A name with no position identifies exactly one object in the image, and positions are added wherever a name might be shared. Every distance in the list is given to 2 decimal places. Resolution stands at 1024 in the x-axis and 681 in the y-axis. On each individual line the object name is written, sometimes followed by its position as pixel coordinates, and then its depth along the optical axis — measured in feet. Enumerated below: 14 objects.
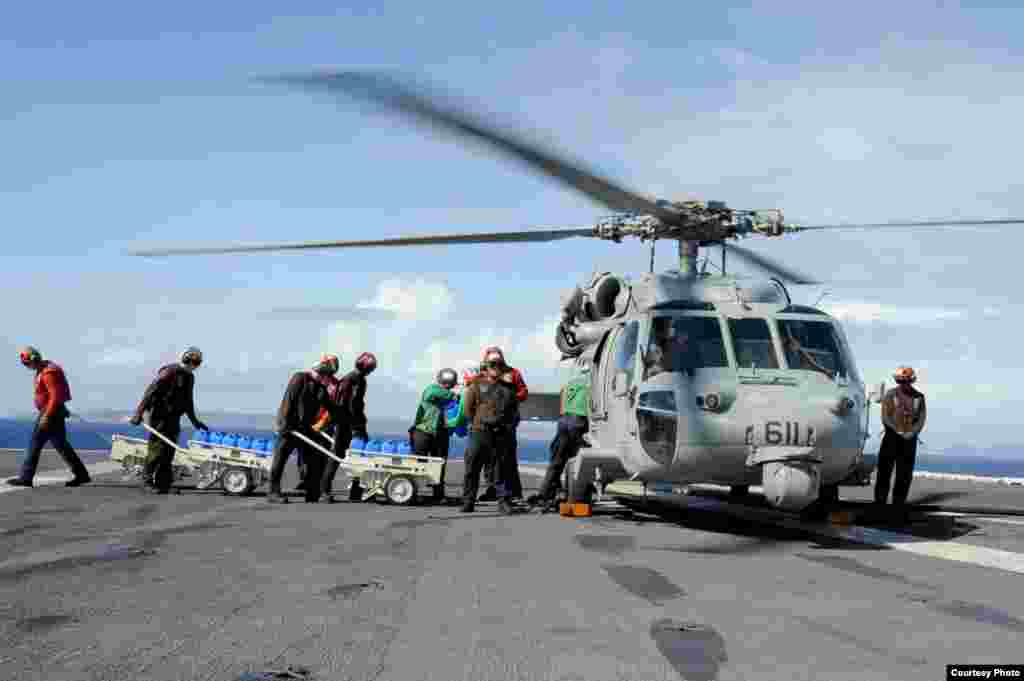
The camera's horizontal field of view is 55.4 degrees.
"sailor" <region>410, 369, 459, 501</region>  49.26
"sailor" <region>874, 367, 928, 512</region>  45.21
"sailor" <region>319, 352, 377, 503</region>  46.95
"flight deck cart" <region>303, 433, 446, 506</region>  45.27
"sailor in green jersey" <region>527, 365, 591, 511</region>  44.62
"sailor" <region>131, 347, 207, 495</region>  48.06
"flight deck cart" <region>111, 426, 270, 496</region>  48.98
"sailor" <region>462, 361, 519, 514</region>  42.29
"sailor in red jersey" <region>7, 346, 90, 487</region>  47.93
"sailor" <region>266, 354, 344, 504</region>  44.89
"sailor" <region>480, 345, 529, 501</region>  43.47
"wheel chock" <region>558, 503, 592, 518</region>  41.88
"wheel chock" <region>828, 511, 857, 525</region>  38.42
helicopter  32.63
